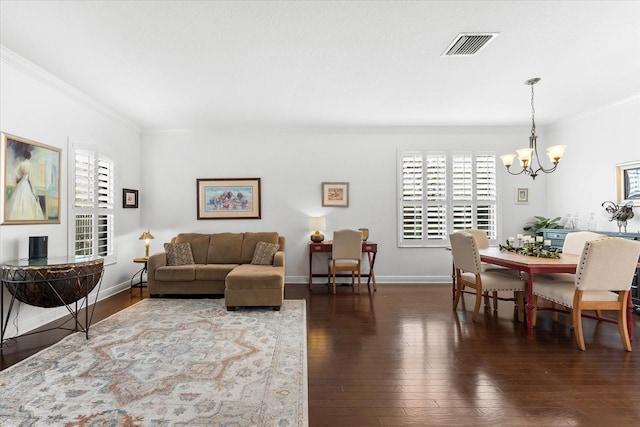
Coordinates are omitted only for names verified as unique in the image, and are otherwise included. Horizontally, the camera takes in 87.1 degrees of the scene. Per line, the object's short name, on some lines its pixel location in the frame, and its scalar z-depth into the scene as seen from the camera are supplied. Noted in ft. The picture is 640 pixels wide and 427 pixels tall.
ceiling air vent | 10.18
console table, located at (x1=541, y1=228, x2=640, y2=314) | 13.67
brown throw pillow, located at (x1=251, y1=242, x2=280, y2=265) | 17.51
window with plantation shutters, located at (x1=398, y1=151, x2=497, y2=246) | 20.58
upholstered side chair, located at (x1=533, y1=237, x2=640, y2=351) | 10.07
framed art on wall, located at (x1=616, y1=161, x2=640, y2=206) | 14.99
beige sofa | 14.19
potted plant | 19.15
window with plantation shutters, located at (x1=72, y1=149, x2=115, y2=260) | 14.83
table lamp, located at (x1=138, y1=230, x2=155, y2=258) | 18.48
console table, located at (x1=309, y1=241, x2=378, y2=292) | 18.63
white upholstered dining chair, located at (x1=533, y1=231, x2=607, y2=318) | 13.39
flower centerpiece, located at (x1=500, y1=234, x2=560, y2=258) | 12.76
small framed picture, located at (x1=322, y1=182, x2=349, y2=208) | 20.56
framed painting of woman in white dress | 11.20
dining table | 11.03
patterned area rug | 6.79
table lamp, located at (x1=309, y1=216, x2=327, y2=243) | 19.54
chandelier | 12.52
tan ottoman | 14.16
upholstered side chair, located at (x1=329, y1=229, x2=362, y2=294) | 17.81
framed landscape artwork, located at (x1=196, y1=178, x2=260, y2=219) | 20.54
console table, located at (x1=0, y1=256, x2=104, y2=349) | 10.03
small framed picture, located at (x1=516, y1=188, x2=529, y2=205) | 20.68
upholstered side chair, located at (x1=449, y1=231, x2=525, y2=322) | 12.60
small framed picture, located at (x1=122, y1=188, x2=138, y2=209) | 18.65
